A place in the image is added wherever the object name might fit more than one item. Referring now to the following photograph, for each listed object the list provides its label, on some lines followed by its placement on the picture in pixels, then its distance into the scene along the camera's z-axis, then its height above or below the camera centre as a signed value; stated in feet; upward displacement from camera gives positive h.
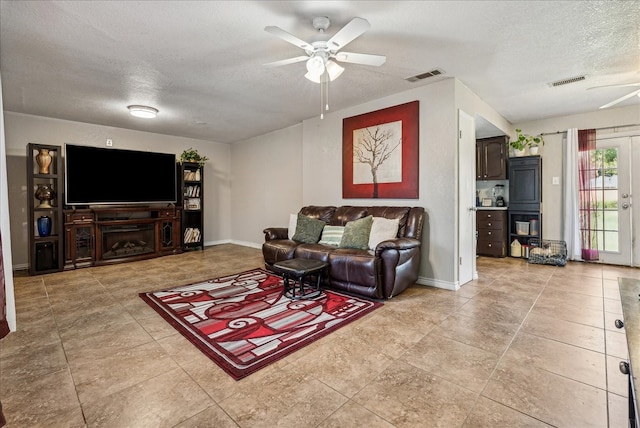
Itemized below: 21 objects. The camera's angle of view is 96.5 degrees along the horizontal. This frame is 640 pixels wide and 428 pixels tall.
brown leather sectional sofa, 9.76 -1.73
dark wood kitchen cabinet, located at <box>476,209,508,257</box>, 17.01 -1.33
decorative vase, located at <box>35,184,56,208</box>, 14.23 +0.96
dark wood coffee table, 9.63 -2.10
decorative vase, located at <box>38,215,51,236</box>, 14.11 -0.60
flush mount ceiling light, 13.78 +5.00
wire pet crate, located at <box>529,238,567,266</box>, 15.31 -2.33
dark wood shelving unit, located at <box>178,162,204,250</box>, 19.52 +0.61
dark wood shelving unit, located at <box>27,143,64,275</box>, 13.74 +0.19
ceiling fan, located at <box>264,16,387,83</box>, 6.63 +4.14
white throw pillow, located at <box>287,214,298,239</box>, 13.98 -0.66
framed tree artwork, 12.25 +2.67
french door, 14.37 +0.42
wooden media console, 14.96 -1.23
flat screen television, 15.16 +2.15
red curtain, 15.19 +1.07
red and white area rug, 6.61 -3.13
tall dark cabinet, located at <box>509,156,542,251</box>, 16.46 +0.67
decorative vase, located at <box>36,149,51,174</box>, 14.30 +2.72
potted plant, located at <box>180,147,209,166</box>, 19.72 +3.88
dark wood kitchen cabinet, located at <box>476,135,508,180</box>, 17.13 +3.19
